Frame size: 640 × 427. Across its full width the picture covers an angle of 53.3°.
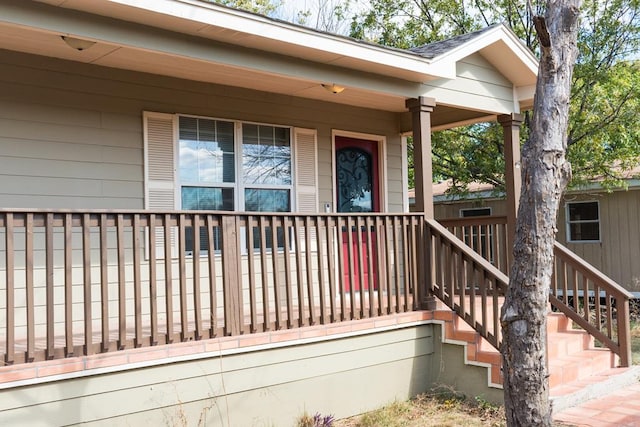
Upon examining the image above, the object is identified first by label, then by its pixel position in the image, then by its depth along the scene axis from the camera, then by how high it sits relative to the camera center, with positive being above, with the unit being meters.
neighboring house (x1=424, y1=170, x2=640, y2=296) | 12.59 +0.01
